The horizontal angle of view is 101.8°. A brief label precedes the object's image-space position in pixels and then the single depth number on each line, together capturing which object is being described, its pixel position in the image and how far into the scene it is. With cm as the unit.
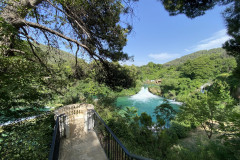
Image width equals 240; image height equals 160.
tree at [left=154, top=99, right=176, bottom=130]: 754
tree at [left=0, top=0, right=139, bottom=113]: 199
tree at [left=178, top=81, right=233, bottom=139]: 670
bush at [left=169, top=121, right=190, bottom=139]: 876
